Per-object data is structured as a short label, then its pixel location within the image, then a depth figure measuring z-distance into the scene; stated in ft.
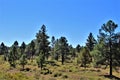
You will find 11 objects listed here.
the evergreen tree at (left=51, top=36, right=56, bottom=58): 226.41
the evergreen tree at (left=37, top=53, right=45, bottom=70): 115.94
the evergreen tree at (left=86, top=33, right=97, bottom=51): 184.93
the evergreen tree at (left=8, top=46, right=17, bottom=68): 127.77
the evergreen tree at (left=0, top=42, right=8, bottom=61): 228.62
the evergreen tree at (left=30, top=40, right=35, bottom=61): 184.07
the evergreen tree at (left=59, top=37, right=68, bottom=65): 166.26
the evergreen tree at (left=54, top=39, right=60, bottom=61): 167.57
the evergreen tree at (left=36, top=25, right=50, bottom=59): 155.98
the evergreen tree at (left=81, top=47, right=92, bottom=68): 124.39
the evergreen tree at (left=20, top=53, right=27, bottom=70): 122.09
